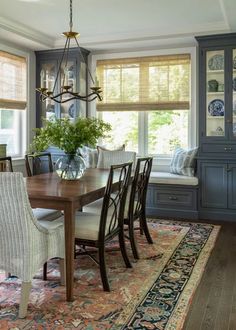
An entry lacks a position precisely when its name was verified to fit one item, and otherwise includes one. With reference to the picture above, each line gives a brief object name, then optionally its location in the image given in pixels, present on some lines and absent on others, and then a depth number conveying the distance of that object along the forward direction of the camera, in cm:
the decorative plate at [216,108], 546
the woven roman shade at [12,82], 566
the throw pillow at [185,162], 564
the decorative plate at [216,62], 542
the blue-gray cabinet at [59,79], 624
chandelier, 612
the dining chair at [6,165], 375
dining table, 272
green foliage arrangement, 345
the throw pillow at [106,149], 603
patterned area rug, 248
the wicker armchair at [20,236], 238
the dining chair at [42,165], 505
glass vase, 357
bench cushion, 550
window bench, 554
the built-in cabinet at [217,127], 538
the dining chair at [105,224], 298
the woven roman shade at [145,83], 598
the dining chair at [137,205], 373
